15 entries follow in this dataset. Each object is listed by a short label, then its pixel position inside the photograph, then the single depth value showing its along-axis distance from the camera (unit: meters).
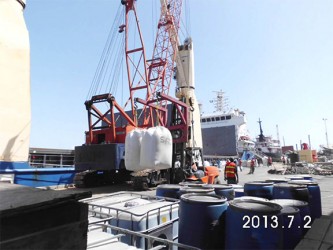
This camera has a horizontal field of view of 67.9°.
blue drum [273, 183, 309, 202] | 4.41
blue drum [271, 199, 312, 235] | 3.77
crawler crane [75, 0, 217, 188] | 11.48
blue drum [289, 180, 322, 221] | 4.54
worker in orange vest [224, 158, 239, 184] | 10.49
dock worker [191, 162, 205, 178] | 11.45
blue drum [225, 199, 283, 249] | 2.83
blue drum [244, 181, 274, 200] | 4.72
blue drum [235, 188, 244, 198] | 5.20
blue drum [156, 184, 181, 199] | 5.05
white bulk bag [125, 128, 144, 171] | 9.35
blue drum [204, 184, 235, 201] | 4.89
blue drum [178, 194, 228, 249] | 3.17
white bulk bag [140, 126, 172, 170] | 8.90
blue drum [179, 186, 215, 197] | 4.26
